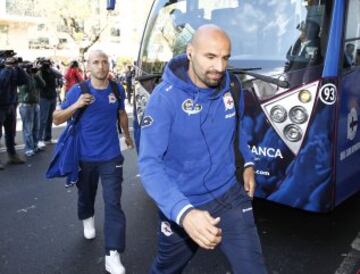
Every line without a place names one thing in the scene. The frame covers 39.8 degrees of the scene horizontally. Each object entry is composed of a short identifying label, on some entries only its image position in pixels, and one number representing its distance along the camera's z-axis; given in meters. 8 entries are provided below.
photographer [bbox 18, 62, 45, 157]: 8.17
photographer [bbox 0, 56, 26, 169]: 7.40
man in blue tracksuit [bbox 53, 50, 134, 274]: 3.66
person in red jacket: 12.45
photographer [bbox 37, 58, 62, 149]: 9.01
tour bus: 3.79
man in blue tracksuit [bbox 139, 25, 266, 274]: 2.21
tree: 34.06
